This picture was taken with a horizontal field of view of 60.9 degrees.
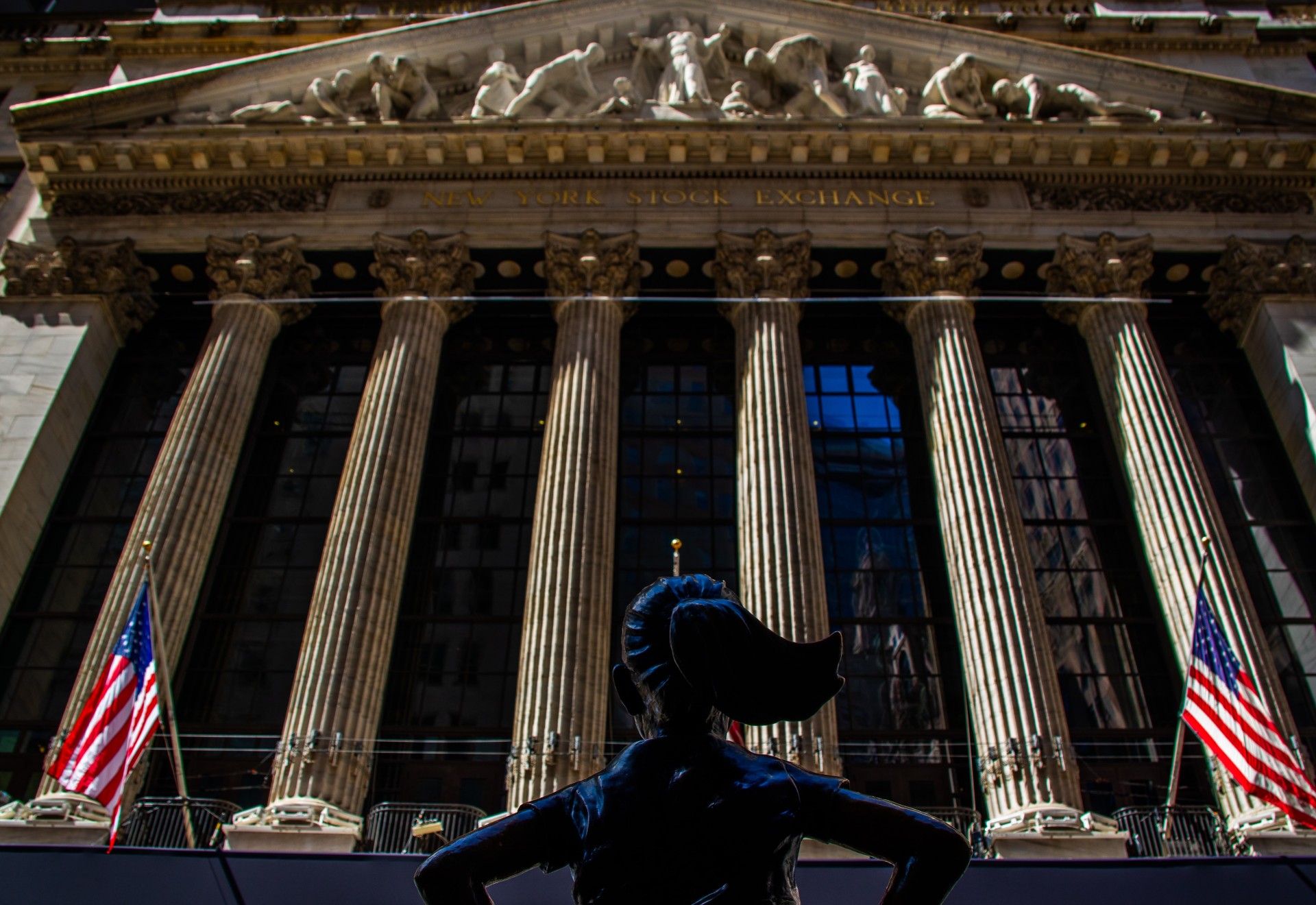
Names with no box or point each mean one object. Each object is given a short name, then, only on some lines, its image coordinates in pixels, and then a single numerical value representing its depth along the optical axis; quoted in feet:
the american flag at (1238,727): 40.75
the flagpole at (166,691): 44.52
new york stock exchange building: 53.11
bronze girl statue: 10.44
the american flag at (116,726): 41.42
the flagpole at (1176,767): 43.91
